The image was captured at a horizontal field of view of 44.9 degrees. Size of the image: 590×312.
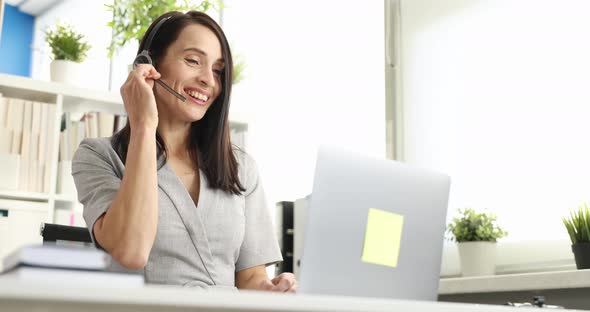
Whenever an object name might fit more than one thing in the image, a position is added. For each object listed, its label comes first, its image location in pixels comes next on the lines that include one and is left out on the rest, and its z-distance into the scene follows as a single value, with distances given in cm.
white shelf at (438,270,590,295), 216
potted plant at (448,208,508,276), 265
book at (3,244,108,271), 77
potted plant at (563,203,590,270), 225
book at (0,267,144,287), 75
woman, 162
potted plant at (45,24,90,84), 331
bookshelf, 299
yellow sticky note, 124
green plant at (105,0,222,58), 340
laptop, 120
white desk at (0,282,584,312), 67
